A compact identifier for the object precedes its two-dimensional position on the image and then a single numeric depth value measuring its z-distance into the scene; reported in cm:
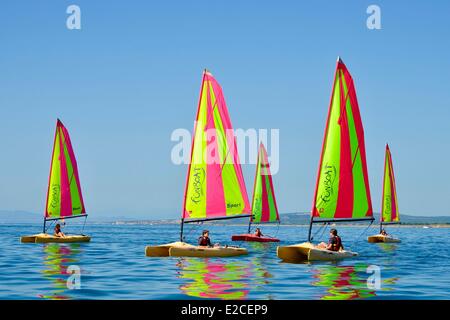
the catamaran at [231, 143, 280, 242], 7662
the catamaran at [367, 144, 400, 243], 7969
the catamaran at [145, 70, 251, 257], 4334
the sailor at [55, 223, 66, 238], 5882
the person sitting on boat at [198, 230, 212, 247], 4223
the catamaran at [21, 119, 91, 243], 6391
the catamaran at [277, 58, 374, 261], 4106
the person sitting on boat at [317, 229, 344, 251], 3900
